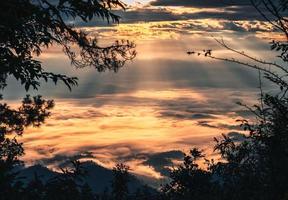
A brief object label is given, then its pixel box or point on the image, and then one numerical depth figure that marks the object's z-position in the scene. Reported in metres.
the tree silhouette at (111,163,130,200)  28.17
